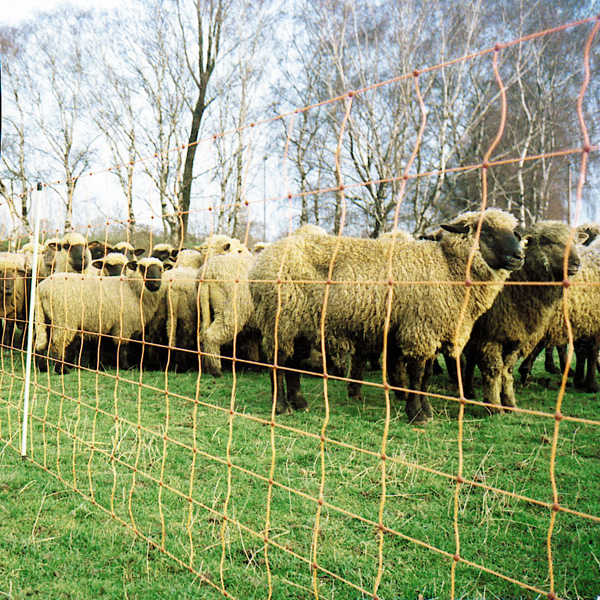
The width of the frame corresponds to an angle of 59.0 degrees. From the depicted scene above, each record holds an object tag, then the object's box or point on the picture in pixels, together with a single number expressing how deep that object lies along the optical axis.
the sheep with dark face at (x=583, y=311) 5.44
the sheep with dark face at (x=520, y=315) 4.95
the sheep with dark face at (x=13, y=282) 8.16
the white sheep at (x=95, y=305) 6.86
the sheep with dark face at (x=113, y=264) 8.07
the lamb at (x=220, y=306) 6.98
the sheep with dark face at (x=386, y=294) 4.76
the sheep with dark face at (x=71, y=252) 9.06
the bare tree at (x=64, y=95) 18.81
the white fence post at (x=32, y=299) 3.62
